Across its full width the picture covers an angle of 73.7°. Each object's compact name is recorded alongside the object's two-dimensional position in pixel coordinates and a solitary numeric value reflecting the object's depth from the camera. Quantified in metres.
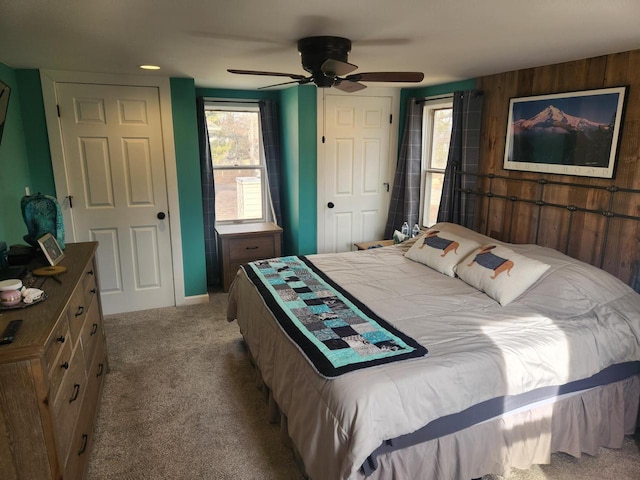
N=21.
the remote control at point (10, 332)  1.46
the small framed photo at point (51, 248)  2.24
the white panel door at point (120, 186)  3.72
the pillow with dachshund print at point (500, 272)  2.58
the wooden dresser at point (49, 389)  1.44
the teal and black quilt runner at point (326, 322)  1.95
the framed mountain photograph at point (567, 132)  2.61
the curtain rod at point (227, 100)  4.52
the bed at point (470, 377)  1.77
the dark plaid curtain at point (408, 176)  4.43
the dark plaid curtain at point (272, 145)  4.73
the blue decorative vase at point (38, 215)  2.38
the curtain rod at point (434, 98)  4.02
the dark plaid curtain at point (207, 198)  4.50
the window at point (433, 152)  4.29
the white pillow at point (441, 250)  3.13
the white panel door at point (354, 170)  4.52
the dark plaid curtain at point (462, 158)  3.61
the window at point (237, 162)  4.71
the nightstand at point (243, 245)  4.50
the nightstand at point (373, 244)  4.43
